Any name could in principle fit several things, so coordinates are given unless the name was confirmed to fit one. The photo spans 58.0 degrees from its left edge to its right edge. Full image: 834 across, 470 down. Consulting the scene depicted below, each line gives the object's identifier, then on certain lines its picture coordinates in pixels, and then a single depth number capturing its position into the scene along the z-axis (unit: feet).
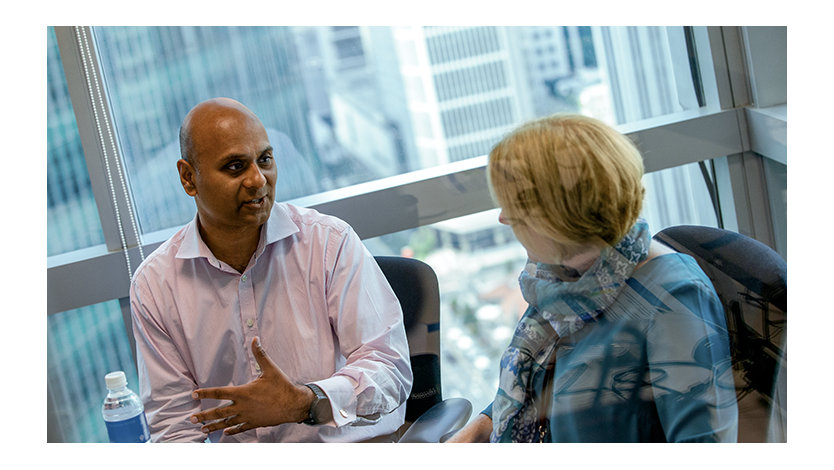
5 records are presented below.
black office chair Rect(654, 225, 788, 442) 4.36
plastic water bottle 5.32
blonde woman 4.27
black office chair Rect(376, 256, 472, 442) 5.05
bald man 4.97
